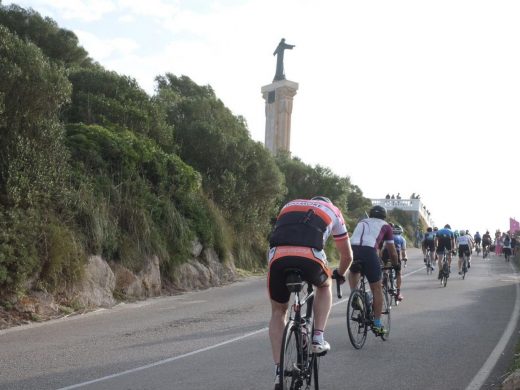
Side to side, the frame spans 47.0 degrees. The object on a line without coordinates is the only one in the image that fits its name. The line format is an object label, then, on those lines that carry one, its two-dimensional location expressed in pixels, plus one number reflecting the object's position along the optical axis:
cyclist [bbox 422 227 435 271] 23.45
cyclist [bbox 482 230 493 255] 39.49
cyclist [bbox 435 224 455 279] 18.59
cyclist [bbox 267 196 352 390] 5.05
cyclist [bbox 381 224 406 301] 12.51
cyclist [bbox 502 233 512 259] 35.12
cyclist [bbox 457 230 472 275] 21.11
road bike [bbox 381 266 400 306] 10.73
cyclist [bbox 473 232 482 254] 44.33
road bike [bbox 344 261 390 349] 8.03
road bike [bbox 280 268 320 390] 4.75
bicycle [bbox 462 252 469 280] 21.09
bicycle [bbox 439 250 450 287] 18.09
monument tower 46.50
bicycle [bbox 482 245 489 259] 38.88
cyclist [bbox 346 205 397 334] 8.38
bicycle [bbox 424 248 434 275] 23.66
